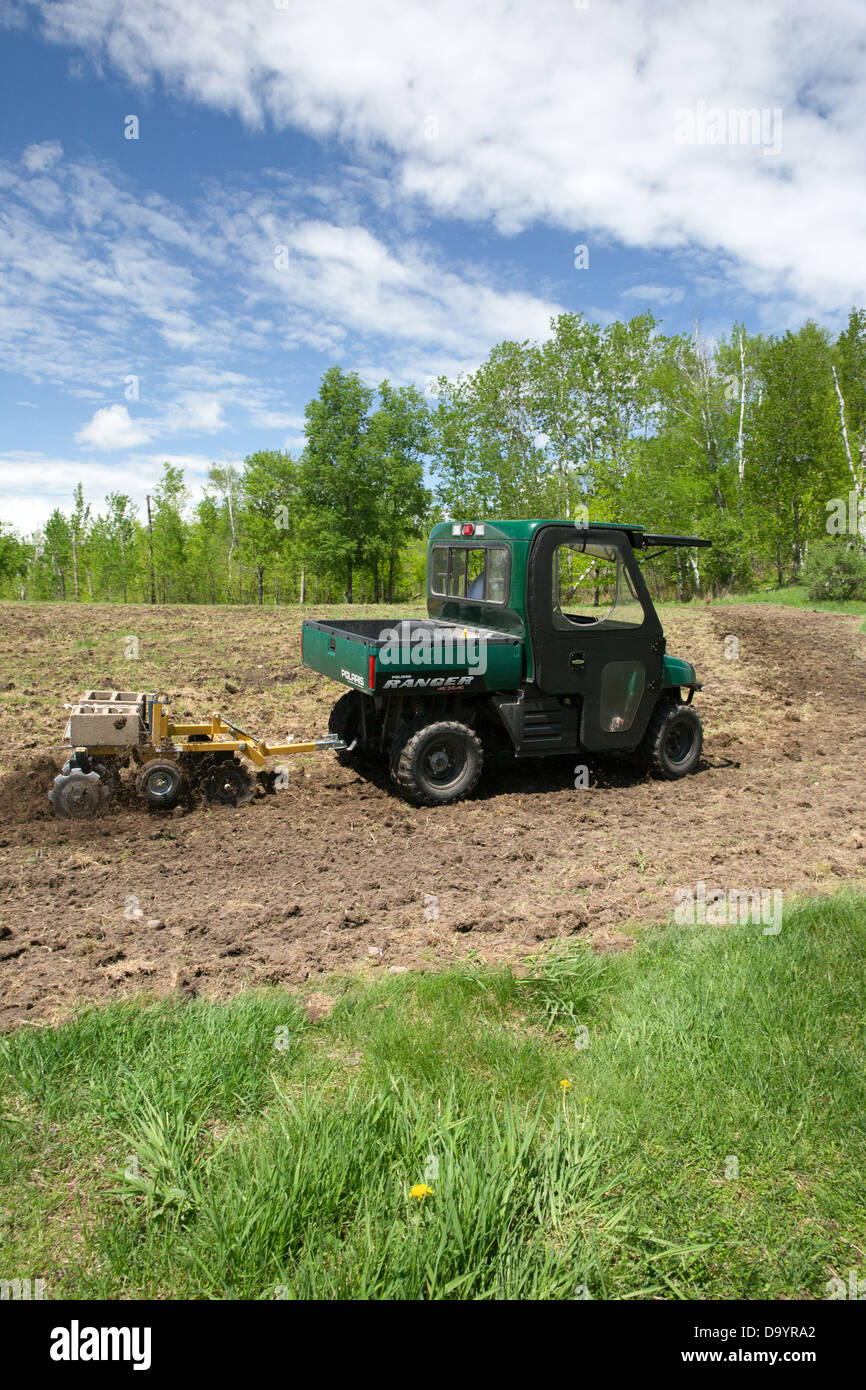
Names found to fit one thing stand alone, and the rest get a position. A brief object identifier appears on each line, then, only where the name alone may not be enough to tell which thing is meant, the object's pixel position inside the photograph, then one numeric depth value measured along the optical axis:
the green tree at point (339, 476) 38.81
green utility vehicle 6.93
